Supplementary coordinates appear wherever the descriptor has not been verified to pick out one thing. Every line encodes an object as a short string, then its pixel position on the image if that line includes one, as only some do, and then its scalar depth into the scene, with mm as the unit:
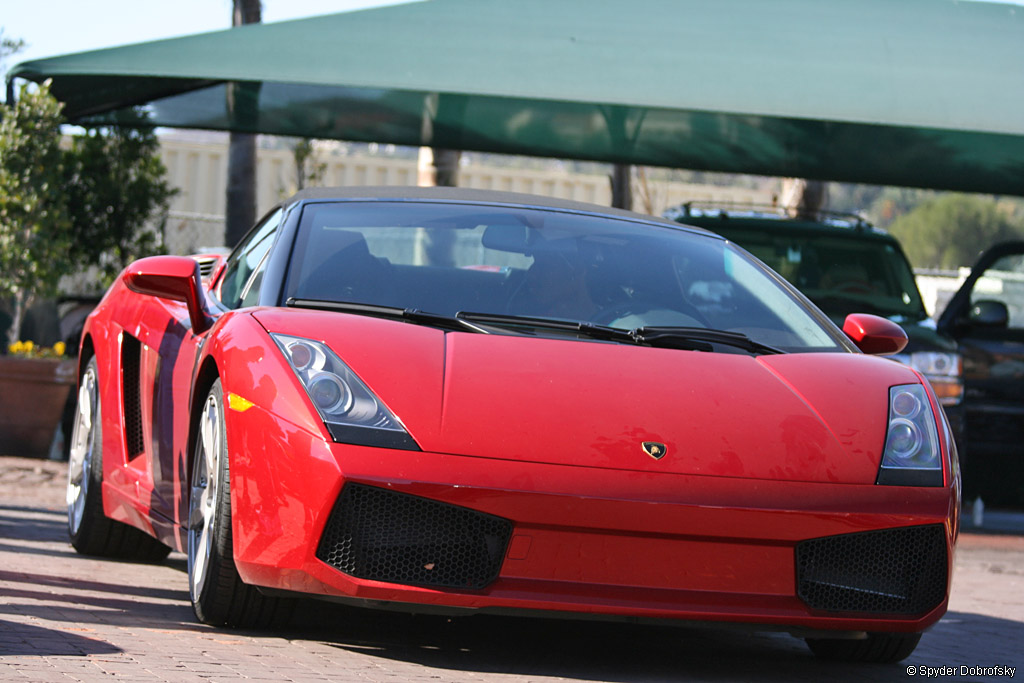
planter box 19797
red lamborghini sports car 6621
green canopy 18219
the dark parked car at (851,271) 17734
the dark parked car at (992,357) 19781
